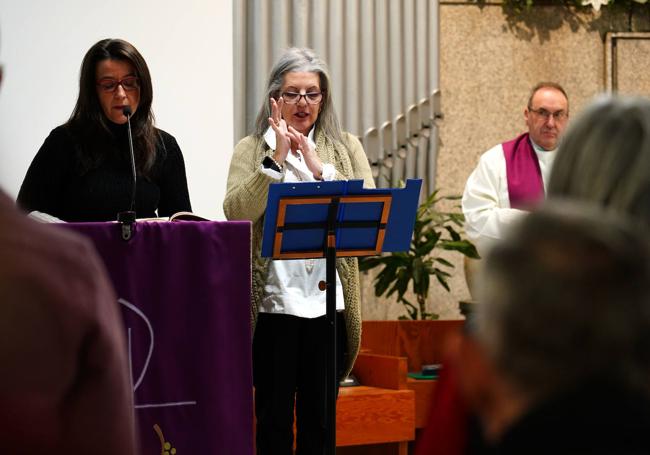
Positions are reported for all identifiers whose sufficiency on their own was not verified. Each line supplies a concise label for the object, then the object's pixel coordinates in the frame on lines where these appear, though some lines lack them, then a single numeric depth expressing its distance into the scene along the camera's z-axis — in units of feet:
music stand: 16.98
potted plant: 27.75
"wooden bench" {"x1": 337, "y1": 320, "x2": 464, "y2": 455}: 23.68
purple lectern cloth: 14.68
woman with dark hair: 17.07
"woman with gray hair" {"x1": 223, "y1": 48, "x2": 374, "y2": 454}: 18.44
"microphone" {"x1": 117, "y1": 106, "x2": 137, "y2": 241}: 14.78
